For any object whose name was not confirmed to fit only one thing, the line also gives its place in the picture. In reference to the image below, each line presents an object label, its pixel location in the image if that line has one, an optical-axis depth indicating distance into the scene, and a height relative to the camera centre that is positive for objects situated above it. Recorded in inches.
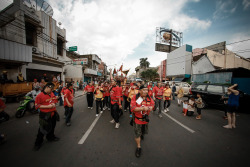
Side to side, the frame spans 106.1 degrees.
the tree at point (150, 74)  1401.3 +101.4
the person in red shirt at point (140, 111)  93.3 -27.7
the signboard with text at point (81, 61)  666.9 +137.3
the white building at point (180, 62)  833.5 +179.8
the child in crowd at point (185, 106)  212.1 -56.3
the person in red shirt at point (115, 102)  155.6 -36.1
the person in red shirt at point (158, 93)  207.8 -26.9
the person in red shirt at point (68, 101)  148.9 -33.2
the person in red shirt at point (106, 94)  237.7 -35.5
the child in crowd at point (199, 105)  192.2 -49.1
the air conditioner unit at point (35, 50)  427.8 +138.0
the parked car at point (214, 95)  229.2 -36.0
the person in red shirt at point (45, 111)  98.9 -34.1
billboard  1051.3 +463.6
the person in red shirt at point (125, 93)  242.7 -32.7
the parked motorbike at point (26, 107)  185.3 -55.7
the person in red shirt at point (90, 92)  259.2 -32.1
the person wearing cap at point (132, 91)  191.2 -20.9
